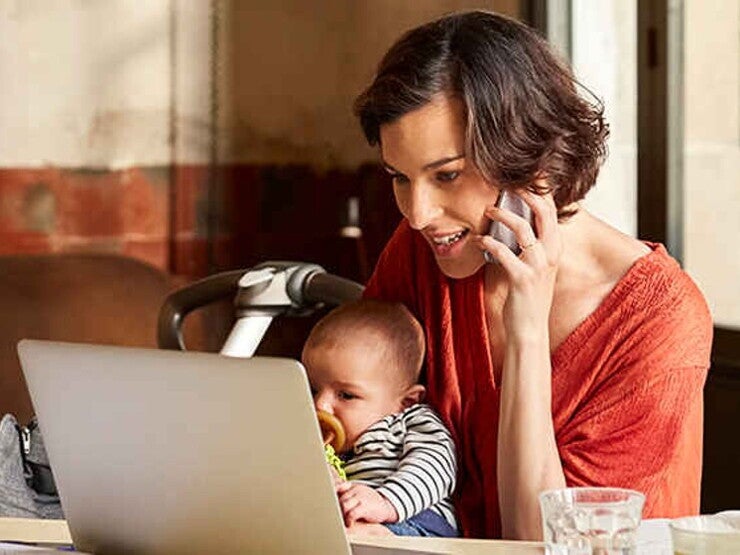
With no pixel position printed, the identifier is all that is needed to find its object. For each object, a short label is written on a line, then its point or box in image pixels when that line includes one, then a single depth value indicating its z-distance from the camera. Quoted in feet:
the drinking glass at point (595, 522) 6.89
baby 8.56
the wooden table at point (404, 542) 7.44
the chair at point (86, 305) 13.97
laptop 6.81
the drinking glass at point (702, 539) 6.77
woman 8.38
